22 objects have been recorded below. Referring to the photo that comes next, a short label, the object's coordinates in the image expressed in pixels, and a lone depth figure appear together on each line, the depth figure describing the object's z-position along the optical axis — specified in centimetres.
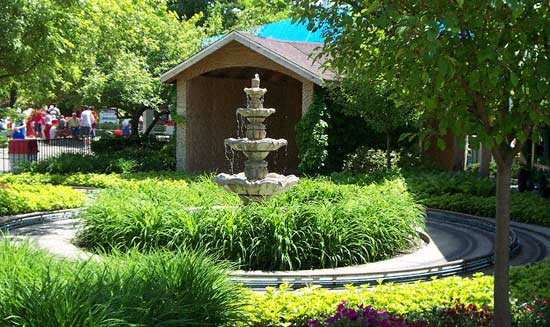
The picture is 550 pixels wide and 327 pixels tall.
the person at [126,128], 3731
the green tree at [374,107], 1747
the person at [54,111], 3762
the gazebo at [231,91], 1969
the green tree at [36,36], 1341
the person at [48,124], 3422
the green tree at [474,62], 432
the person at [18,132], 2884
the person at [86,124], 3155
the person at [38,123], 3525
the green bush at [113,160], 2128
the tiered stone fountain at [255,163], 1149
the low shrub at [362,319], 537
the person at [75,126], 3362
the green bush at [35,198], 1369
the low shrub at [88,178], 1895
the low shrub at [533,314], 568
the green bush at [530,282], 689
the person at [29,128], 3534
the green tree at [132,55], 2180
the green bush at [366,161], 1981
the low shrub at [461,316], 569
